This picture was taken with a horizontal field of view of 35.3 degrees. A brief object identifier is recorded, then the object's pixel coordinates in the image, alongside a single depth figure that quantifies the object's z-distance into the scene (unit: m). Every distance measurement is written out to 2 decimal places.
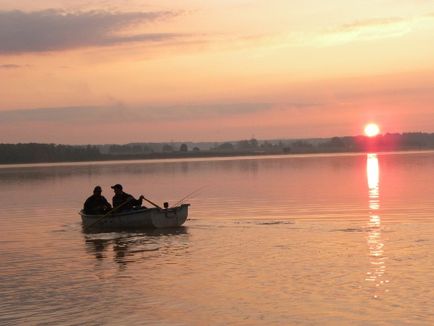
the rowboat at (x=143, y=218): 27.25
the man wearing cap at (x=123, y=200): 28.36
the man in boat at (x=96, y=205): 28.67
